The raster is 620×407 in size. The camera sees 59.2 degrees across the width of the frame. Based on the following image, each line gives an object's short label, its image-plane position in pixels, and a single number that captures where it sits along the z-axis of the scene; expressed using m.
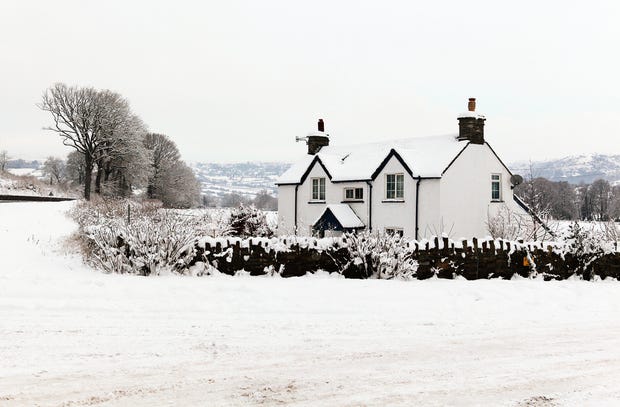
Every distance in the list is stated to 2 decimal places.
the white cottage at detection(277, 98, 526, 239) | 27.05
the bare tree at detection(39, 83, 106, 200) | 57.72
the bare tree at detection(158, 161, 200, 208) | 75.88
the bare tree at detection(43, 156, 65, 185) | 138.66
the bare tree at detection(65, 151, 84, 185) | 76.12
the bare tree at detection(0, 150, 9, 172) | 120.49
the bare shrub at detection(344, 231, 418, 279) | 12.84
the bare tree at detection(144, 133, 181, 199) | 75.44
